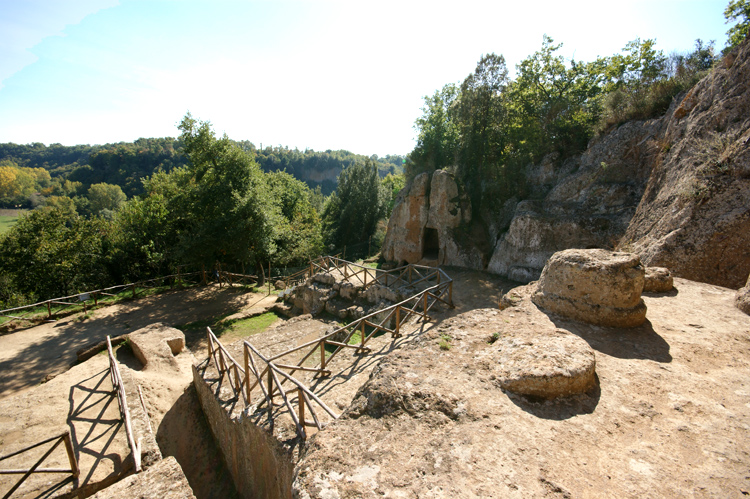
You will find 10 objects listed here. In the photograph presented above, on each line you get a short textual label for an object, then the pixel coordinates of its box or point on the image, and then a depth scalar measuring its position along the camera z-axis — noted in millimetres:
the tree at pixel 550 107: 15477
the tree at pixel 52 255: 17547
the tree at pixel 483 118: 17219
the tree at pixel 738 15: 13151
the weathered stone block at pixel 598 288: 5629
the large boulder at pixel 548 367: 3934
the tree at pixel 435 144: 23109
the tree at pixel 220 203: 15211
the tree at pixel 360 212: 33969
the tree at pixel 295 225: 22828
